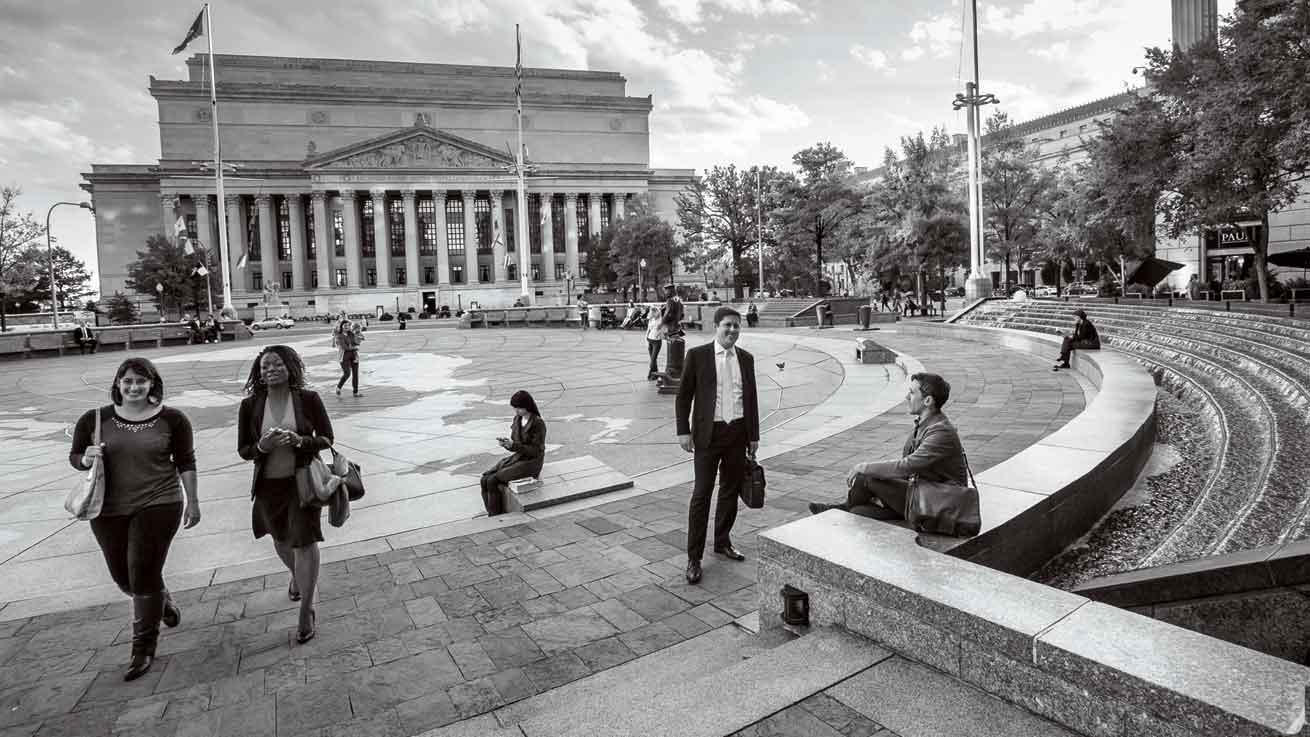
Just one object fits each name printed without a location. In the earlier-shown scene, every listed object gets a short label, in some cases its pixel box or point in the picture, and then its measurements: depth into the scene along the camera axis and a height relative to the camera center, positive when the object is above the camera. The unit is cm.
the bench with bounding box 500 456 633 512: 728 -163
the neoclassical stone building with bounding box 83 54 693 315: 7956 +1619
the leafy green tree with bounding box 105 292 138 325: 6906 +296
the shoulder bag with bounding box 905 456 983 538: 423 -112
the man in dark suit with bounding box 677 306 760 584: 532 -65
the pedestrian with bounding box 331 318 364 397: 1585 -27
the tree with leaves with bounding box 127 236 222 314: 6288 +587
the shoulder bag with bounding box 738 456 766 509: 533 -119
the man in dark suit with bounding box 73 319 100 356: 3225 +23
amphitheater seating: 573 -136
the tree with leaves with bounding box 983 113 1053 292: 4769 +777
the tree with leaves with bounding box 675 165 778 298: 6494 +978
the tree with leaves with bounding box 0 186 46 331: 4478 +639
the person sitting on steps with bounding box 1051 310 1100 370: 1532 -62
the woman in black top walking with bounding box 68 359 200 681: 430 -85
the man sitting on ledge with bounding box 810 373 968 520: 436 -88
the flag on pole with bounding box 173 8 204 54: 3658 +1536
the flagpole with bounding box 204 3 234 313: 4117 +603
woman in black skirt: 458 -70
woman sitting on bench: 722 -121
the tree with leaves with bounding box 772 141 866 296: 5053 +794
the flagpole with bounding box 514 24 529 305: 4528 +805
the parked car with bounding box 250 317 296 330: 5269 +100
